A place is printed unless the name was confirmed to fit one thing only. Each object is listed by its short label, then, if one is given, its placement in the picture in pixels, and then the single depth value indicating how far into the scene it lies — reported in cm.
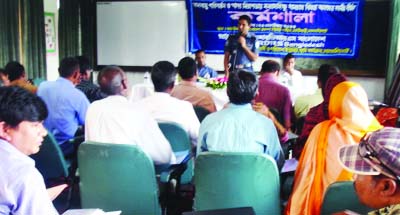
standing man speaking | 547
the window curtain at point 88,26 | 771
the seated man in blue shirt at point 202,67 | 627
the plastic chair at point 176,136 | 287
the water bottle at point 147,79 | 614
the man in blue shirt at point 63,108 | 353
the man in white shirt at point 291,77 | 563
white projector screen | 745
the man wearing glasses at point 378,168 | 113
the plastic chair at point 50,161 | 279
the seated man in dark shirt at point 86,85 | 422
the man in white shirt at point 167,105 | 305
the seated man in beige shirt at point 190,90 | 390
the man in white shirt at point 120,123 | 246
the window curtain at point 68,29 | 730
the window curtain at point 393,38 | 633
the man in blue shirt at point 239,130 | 230
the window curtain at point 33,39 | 638
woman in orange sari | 202
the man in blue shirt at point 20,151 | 128
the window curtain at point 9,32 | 603
